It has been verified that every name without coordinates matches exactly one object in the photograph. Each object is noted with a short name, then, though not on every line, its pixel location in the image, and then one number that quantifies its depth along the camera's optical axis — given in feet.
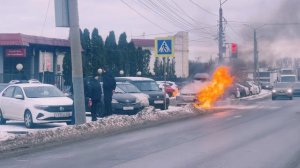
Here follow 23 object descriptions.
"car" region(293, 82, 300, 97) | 184.40
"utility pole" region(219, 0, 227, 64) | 144.05
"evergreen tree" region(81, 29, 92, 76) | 173.82
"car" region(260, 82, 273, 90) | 286.66
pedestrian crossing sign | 87.92
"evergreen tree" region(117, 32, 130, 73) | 199.00
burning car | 115.65
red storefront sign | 151.86
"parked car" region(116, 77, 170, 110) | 99.47
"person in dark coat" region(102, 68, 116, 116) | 81.76
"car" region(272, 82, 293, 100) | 164.66
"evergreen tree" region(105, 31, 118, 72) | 193.26
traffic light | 137.80
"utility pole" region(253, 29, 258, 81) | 159.11
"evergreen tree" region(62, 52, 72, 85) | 166.71
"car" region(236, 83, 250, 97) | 179.32
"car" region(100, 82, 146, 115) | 87.76
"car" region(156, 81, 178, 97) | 159.76
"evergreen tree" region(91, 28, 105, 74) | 176.86
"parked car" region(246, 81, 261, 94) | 204.39
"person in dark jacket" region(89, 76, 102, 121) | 75.61
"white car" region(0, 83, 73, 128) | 69.10
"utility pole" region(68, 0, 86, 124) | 64.34
